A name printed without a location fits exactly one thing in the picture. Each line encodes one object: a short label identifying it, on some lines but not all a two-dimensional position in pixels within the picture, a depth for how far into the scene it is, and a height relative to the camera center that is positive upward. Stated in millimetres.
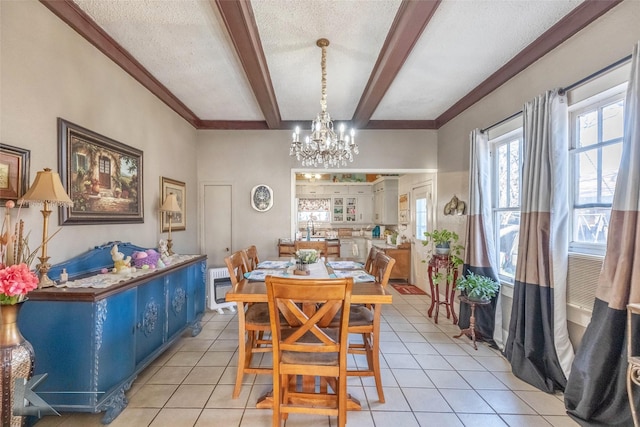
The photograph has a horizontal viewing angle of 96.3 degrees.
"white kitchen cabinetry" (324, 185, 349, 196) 7965 +753
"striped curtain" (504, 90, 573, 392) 2148 -305
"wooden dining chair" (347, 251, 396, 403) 2051 -809
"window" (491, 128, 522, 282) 2906 +197
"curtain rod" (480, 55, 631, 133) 1792 +961
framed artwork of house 2074 +339
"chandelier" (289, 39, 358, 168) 2660 +703
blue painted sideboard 1671 -747
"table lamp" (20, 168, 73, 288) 1660 +121
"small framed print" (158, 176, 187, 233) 3416 +233
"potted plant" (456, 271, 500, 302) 2789 -711
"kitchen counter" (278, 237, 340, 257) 3824 -446
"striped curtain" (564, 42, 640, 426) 1627 -479
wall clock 4543 +294
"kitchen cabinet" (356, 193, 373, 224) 7977 +164
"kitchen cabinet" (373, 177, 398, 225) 6738 +353
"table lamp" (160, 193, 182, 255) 3184 +122
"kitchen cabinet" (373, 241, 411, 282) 5555 -862
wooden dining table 1887 -533
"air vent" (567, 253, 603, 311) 1983 -464
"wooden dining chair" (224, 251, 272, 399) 2127 -838
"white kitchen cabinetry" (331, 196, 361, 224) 8023 +197
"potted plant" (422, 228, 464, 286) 3400 -428
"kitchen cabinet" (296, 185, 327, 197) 7941 +726
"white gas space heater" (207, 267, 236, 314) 3854 -976
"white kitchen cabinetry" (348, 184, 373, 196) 7973 +726
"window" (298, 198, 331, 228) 8078 +146
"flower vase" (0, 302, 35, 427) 1340 -684
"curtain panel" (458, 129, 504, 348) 2969 -224
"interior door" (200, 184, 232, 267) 4531 -67
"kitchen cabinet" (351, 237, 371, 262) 6832 -777
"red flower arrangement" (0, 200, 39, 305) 1322 -240
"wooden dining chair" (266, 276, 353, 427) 1542 -753
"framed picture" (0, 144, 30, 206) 1628 +269
